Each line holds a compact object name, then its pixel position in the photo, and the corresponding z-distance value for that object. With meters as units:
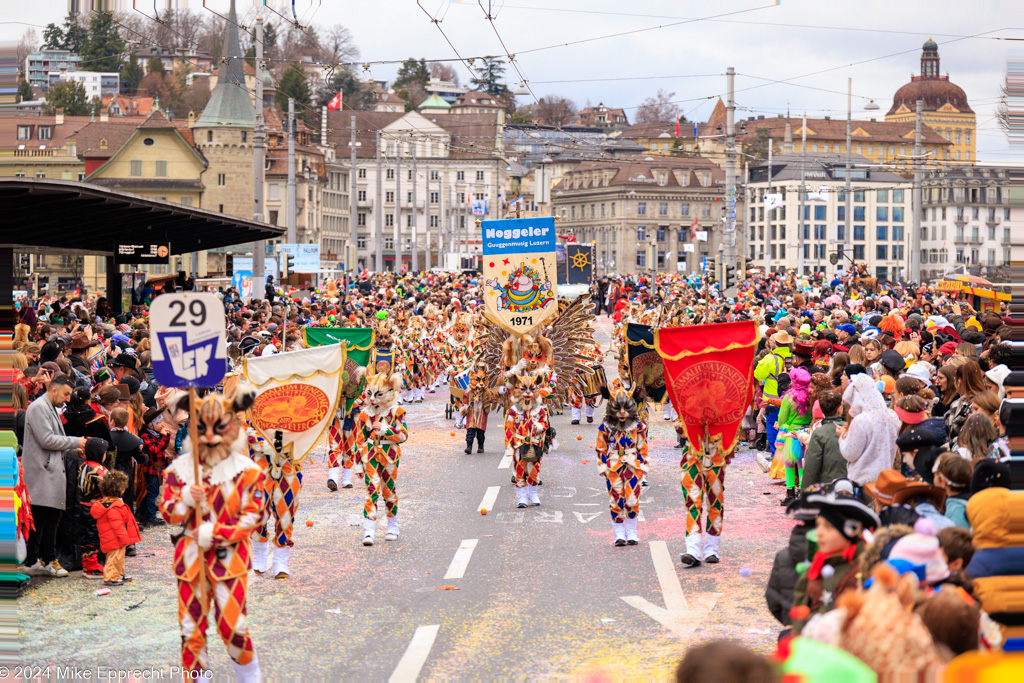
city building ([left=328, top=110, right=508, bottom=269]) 113.44
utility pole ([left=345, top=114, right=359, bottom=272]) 49.38
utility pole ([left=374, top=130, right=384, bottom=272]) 63.01
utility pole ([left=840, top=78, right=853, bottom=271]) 51.72
